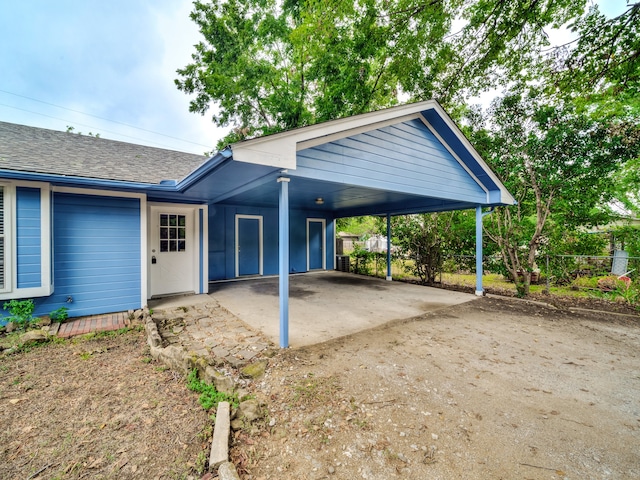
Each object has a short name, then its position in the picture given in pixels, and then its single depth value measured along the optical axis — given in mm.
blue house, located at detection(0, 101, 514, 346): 3656
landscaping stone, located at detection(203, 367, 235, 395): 2432
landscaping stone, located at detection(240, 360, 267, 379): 2758
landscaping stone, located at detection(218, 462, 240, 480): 1549
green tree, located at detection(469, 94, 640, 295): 5582
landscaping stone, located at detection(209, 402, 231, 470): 1675
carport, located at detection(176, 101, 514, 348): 3373
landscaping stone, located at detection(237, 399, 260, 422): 2102
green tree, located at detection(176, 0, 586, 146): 5215
